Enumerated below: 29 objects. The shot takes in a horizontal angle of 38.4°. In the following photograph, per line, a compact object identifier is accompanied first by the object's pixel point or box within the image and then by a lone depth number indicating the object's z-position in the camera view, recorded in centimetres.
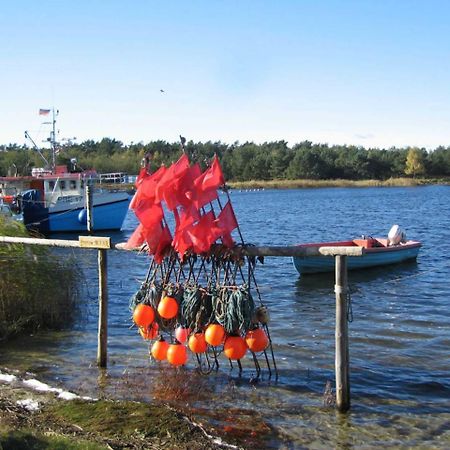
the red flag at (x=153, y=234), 781
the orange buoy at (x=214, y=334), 743
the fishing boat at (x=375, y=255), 1961
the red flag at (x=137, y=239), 793
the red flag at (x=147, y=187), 772
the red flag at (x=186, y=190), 753
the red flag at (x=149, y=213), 776
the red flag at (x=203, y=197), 748
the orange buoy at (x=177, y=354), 790
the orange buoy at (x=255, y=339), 758
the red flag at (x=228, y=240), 762
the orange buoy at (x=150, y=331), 828
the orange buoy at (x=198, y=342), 770
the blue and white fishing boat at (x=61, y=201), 3594
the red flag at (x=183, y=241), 751
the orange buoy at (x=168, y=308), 771
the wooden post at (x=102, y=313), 925
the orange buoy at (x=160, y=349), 817
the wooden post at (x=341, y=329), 736
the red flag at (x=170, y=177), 752
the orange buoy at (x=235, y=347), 748
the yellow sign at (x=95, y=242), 875
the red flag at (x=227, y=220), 756
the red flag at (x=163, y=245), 789
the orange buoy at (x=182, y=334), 786
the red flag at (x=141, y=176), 790
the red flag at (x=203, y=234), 746
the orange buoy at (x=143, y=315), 795
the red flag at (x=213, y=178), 738
